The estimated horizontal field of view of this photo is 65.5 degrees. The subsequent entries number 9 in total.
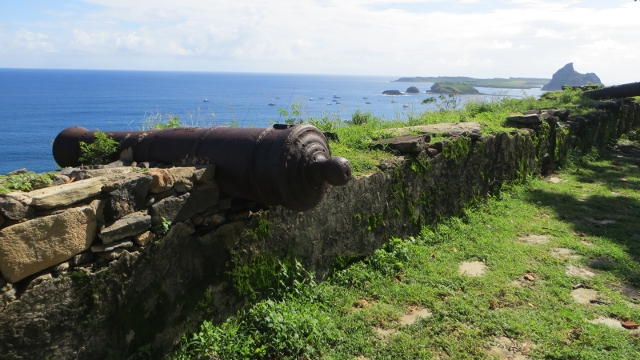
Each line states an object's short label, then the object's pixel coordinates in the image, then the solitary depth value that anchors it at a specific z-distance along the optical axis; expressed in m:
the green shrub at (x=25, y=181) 2.71
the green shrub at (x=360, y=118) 8.45
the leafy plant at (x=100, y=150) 4.13
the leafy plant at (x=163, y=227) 3.11
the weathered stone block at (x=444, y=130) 6.49
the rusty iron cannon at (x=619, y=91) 13.95
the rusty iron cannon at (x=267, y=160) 3.23
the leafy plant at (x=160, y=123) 5.36
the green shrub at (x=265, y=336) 3.31
